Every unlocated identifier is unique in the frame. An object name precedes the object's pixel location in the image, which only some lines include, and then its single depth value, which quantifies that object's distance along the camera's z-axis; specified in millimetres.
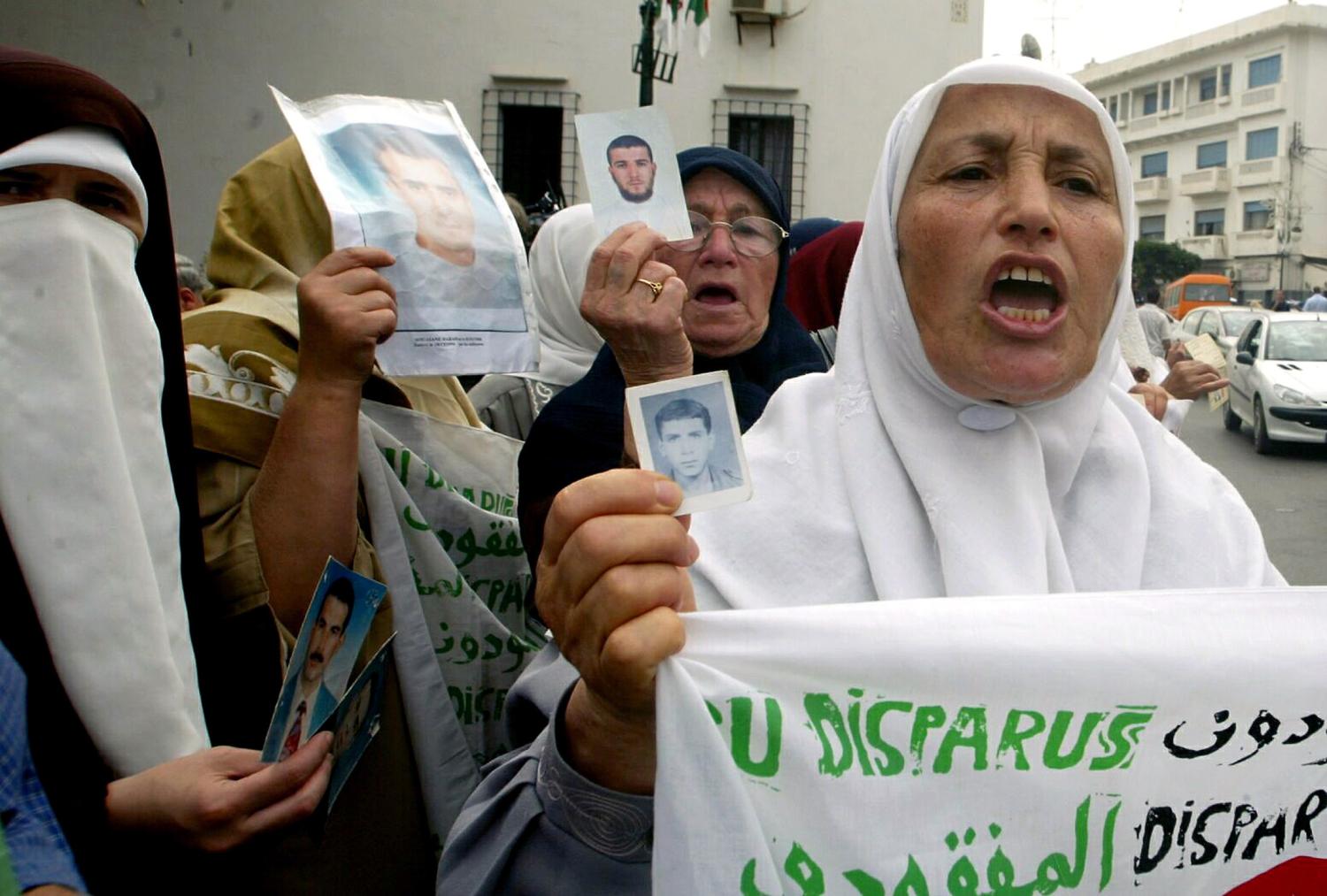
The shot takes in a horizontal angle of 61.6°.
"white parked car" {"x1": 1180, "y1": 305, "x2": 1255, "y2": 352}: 19844
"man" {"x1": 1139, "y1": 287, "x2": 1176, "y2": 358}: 11992
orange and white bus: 38594
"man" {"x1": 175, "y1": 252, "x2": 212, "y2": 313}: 5266
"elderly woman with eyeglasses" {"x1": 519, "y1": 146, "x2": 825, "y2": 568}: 1798
